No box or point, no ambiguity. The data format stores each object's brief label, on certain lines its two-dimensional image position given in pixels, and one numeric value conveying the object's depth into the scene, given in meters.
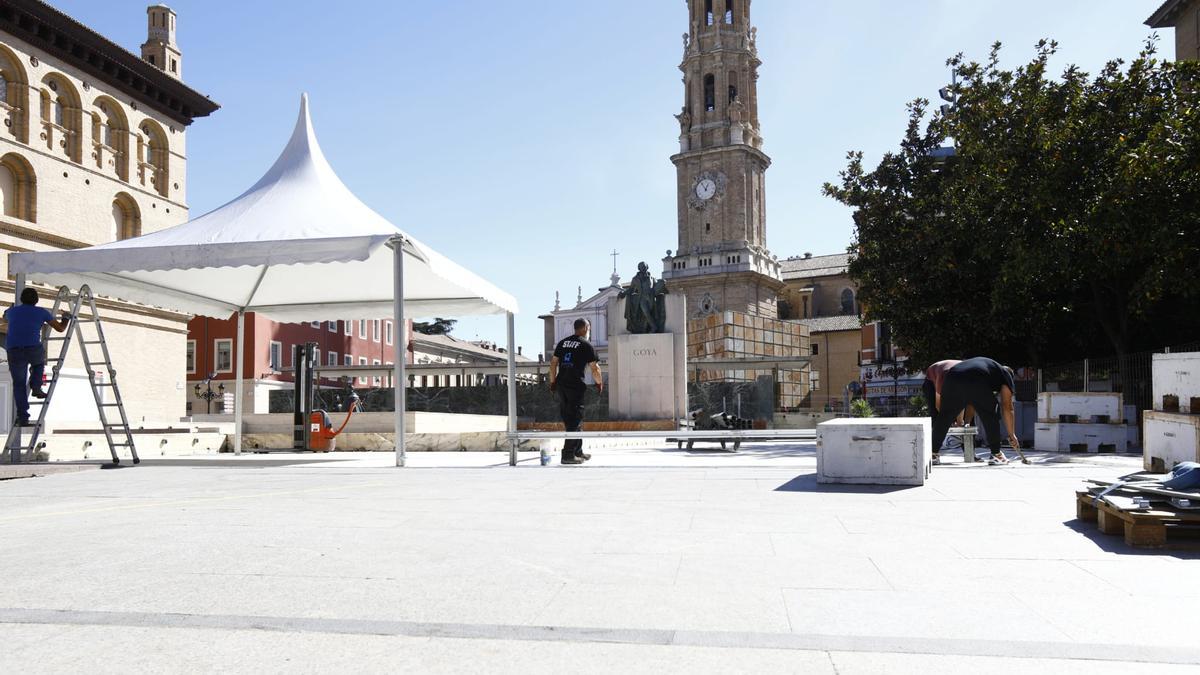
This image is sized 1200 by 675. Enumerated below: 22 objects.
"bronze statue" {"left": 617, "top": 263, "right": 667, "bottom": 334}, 25.36
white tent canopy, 11.55
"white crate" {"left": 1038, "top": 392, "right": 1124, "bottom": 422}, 18.00
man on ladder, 10.43
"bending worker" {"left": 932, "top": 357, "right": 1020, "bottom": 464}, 10.76
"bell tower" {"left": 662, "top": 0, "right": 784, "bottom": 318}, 89.19
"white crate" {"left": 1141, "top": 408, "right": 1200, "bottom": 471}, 9.41
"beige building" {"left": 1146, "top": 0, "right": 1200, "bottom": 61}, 35.38
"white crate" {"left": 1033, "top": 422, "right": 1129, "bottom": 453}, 17.83
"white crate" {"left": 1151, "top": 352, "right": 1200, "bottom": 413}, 9.84
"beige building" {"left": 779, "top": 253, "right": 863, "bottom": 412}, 83.94
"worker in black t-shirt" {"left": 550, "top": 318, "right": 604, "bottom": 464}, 12.28
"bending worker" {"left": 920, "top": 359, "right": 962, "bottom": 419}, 10.98
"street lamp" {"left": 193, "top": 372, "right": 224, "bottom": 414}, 52.06
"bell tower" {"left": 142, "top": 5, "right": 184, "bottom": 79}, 47.00
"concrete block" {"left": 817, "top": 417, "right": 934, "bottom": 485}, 8.48
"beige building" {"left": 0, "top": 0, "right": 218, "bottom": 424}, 33.25
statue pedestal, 24.91
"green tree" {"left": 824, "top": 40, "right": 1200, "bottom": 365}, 19.16
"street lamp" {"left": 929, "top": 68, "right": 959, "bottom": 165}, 26.28
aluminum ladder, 10.88
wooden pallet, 5.09
